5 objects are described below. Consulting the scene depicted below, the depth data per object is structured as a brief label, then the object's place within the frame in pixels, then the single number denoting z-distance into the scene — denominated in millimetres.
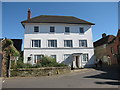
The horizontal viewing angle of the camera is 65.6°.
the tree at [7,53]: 10295
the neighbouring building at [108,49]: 20613
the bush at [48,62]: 12395
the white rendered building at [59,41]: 16814
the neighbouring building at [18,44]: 19542
